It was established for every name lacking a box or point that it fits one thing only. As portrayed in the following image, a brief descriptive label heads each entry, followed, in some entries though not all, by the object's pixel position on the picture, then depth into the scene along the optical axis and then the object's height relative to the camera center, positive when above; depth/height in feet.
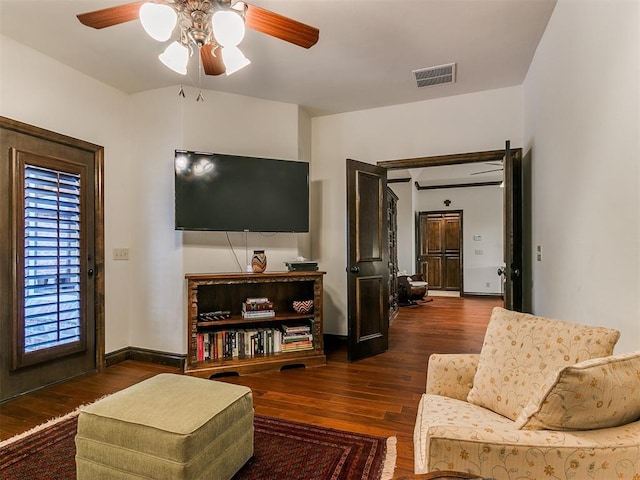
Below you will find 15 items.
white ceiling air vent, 10.32 +5.21
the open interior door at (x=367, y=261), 11.62 -0.55
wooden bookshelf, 10.09 -2.10
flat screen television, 10.64 +1.72
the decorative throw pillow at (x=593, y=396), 3.12 -1.40
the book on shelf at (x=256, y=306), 10.93 -1.92
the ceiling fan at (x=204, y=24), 5.33 +3.78
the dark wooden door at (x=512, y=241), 9.77 +0.07
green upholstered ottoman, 4.62 -2.62
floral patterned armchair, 2.99 -1.77
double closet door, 28.50 -0.39
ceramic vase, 10.99 -0.50
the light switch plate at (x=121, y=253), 11.39 -0.19
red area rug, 5.71 -3.74
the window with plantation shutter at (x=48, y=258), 8.58 -0.27
